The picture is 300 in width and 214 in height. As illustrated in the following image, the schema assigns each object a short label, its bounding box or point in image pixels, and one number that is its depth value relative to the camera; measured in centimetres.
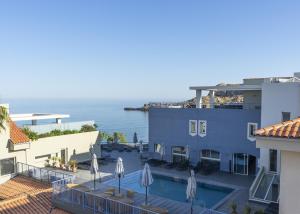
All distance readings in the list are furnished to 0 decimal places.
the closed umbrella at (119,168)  1426
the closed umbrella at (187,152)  2185
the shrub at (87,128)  2280
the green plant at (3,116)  1604
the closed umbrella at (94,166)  1506
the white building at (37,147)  1796
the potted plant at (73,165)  1996
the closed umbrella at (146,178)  1286
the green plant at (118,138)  2964
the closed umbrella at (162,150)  2291
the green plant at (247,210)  1213
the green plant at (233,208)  1243
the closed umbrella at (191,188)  1189
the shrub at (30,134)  1930
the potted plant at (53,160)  2052
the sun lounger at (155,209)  1169
